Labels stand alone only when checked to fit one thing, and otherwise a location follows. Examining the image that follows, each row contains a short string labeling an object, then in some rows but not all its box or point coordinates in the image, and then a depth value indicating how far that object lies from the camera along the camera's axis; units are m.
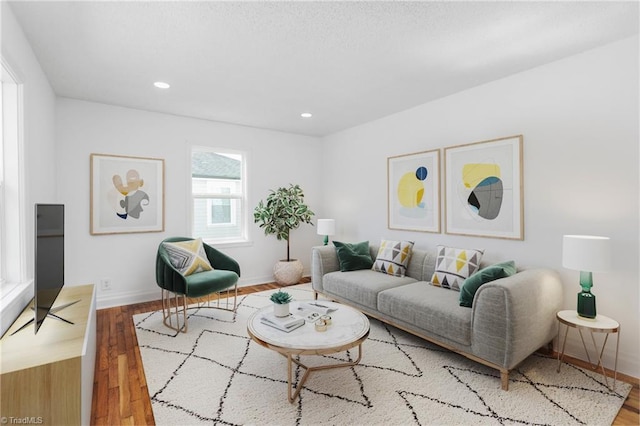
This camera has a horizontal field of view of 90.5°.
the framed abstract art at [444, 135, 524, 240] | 2.97
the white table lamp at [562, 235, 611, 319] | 2.17
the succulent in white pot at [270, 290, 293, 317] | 2.38
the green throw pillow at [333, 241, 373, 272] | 3.82
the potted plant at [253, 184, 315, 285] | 4.80
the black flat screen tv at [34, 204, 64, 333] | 1.74
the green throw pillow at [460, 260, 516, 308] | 2.44
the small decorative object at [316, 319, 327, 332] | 2.19
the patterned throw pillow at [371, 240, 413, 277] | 3.58
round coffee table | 1.98
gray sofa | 2.14
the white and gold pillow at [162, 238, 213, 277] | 3.48
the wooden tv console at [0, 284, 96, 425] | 1.38
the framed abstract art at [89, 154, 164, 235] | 3.79
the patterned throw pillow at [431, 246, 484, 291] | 2.96
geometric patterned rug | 1.90
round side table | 2.14
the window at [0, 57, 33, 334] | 2.17
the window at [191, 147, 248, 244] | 4.58
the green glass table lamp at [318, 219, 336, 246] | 4.68
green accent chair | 3.14
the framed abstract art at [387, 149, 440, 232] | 3.70
